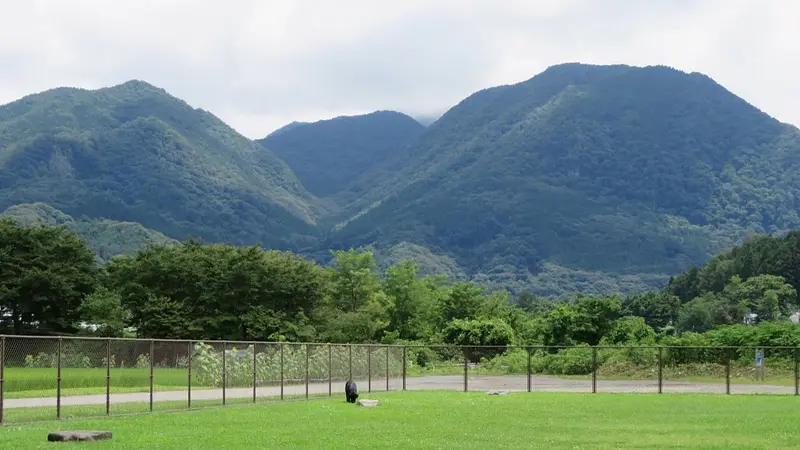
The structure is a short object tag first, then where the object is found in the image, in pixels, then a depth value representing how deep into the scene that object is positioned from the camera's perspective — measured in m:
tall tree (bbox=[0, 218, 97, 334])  72.31
